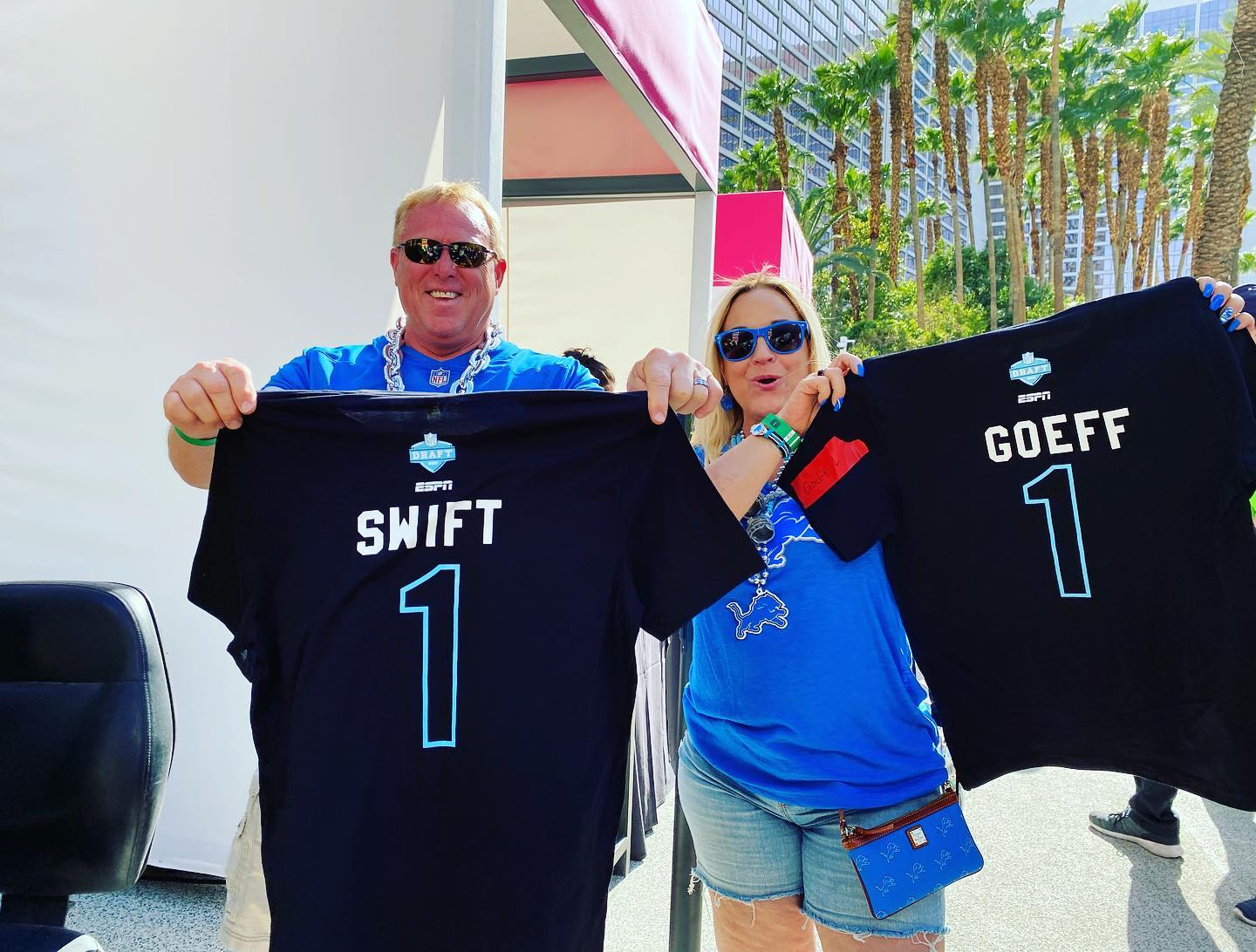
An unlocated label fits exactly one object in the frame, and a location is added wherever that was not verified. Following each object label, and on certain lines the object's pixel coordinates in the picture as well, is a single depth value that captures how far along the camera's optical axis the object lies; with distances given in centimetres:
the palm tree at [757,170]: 3384
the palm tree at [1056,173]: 2558
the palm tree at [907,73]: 2641
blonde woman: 162
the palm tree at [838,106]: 3086
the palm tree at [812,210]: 3297
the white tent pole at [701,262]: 683
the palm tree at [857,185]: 3831
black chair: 140
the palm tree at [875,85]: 2967
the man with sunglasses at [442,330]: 179
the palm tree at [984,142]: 2720
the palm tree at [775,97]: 3250
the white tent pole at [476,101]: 285
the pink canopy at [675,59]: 397
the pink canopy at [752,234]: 945
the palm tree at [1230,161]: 1098
